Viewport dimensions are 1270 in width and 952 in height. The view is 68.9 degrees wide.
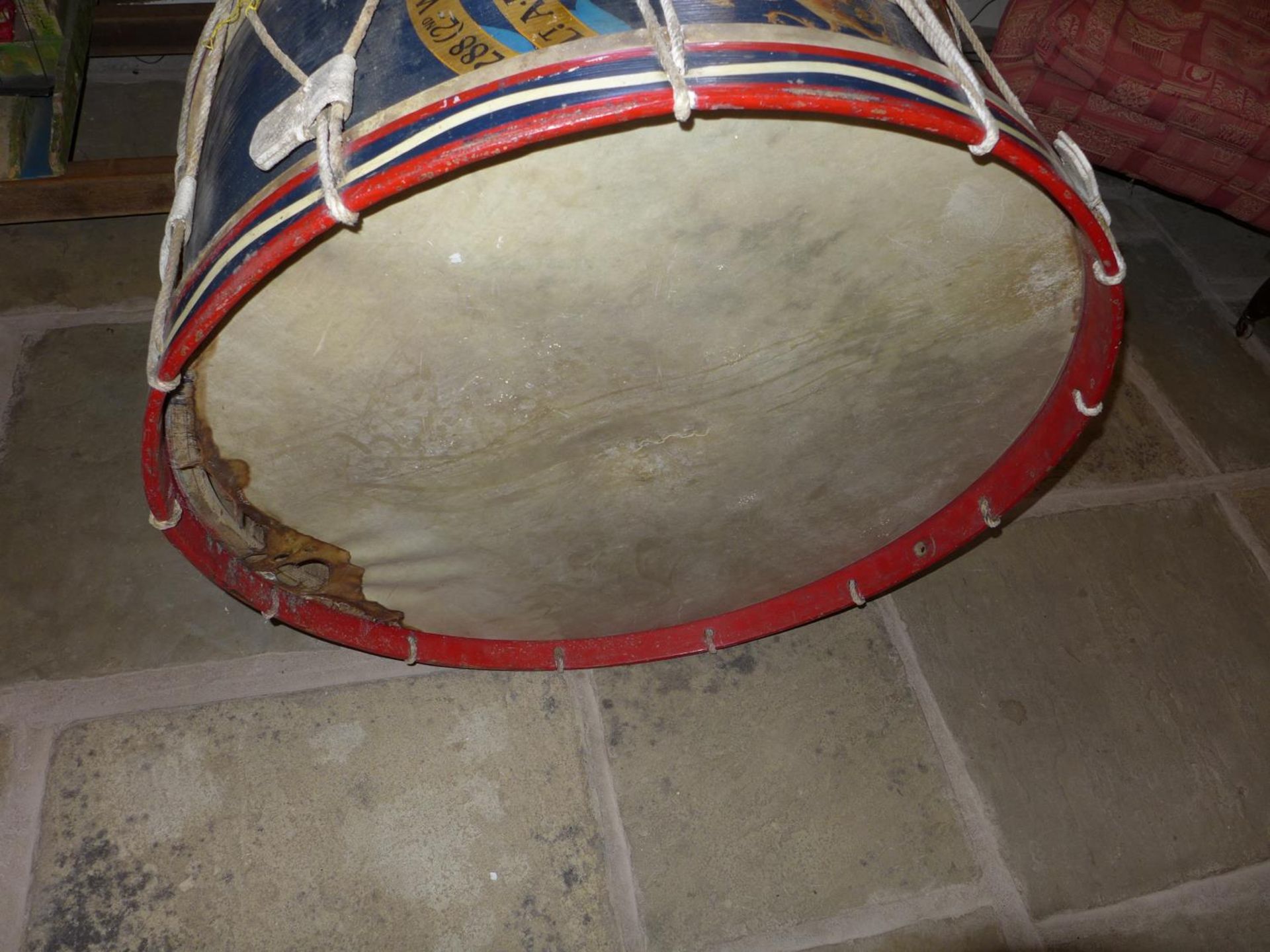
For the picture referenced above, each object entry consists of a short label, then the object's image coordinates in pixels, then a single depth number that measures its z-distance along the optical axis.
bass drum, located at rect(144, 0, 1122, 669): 0.88
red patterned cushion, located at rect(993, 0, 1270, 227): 2.31
